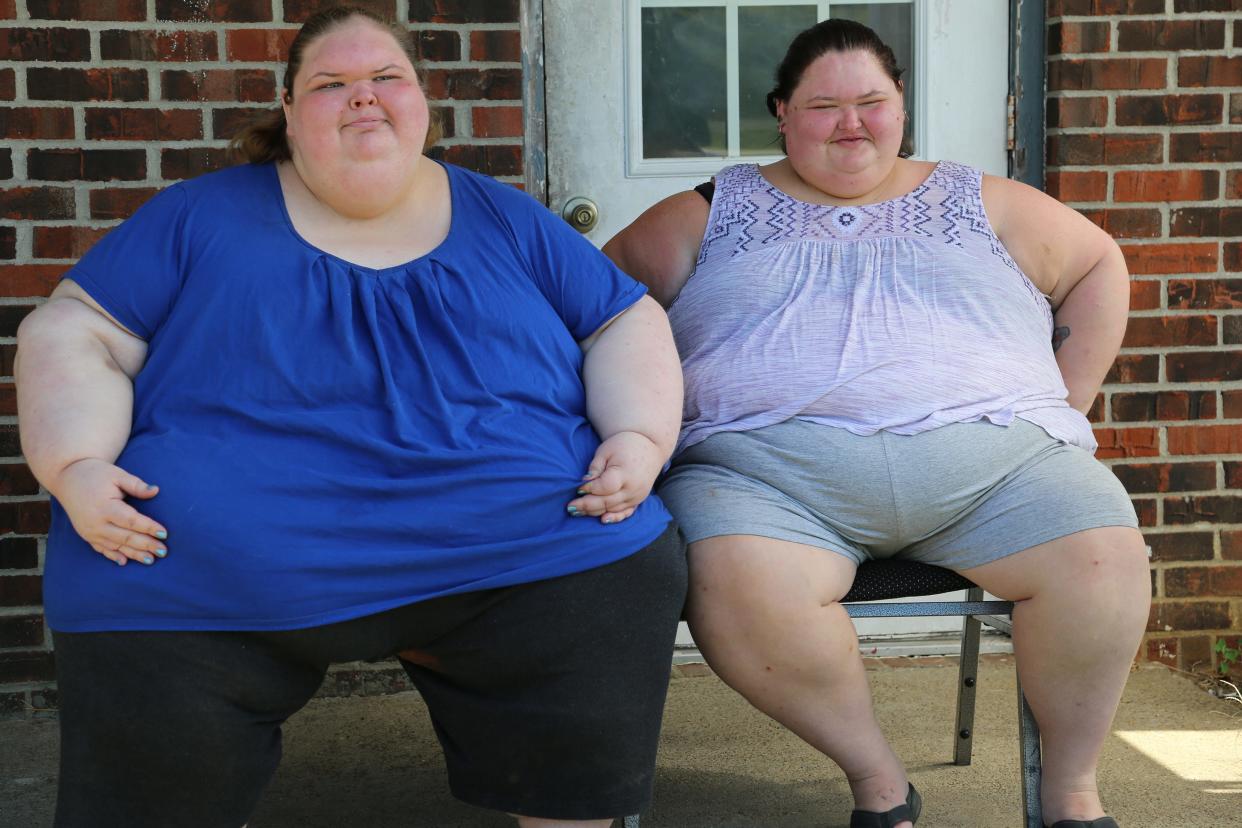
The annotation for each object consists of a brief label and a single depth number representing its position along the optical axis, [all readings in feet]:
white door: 11.44
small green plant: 11.59
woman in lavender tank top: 7.48
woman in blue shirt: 6.32
